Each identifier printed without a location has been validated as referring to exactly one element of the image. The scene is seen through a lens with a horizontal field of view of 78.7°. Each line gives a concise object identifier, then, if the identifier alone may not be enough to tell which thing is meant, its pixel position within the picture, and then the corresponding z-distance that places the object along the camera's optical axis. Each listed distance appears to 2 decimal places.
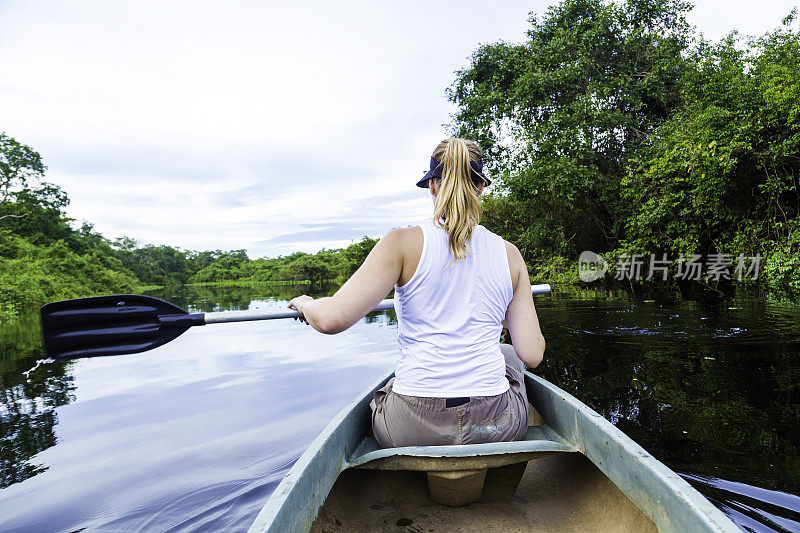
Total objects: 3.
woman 1.52
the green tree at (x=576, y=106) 12.05
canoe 1.37
